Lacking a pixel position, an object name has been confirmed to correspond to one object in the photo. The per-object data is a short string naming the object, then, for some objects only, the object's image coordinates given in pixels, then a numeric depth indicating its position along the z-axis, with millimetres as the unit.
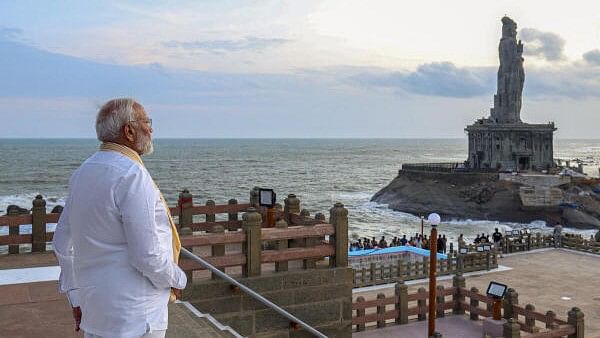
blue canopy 25328
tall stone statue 83938
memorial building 79688
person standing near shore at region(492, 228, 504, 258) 28566
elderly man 3631
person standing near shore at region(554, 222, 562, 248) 29995
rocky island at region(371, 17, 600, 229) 65625
